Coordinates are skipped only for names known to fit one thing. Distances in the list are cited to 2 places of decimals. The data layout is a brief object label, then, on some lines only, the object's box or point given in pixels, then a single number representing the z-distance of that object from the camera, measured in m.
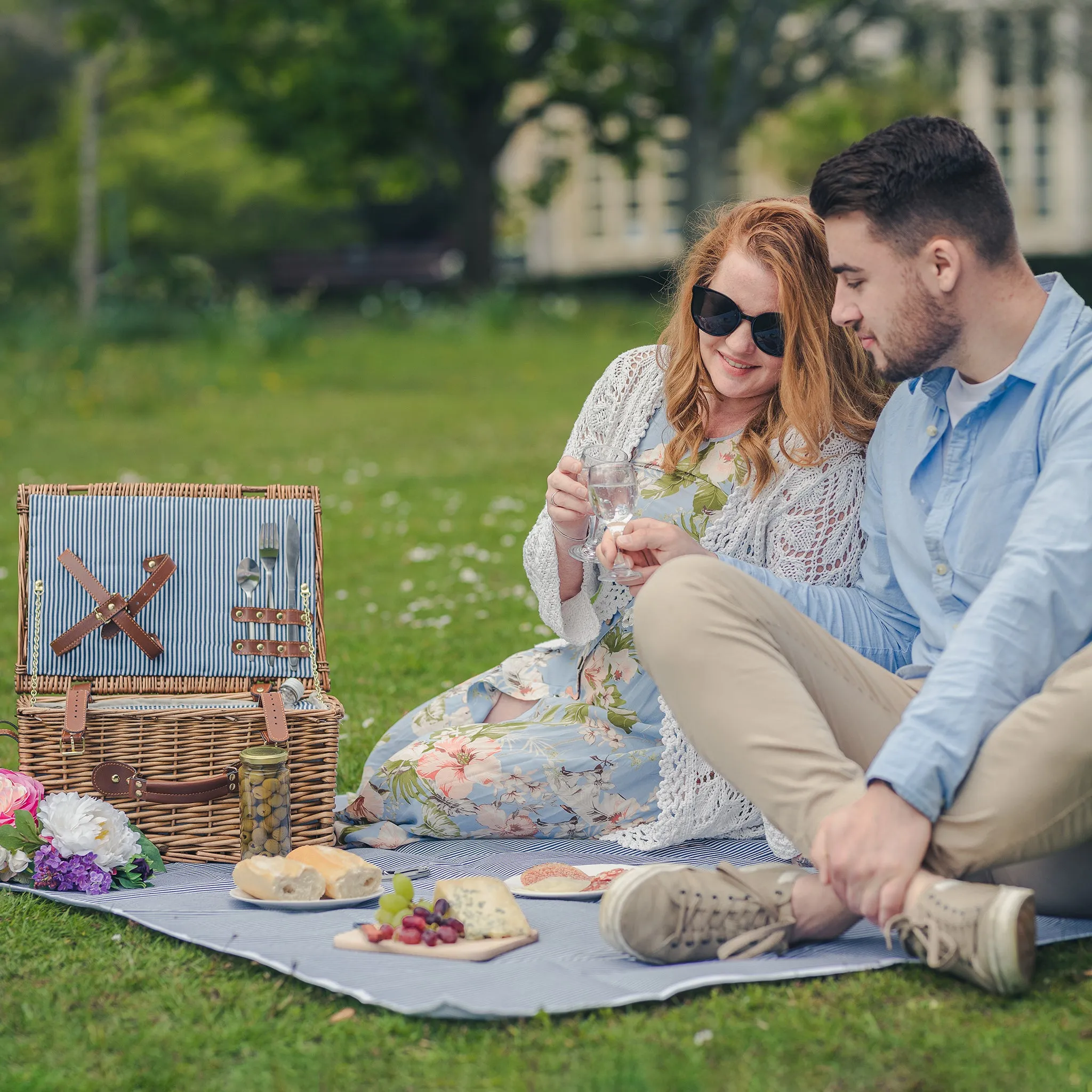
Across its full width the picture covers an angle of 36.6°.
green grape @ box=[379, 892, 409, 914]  3.22
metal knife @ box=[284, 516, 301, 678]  4.03
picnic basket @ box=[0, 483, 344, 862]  3.81
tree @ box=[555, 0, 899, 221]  24.64
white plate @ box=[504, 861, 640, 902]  3.50
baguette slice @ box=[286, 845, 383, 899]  3.48
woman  3.71
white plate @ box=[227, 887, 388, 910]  3.43
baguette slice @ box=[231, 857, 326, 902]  3.45
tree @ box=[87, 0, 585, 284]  23.11
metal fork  3.99
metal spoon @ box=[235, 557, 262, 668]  3.99
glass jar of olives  3.68
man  2.76
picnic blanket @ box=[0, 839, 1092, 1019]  2.87
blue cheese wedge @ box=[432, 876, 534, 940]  3.19
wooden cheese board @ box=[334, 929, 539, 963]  3.10
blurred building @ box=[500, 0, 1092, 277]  39.81
